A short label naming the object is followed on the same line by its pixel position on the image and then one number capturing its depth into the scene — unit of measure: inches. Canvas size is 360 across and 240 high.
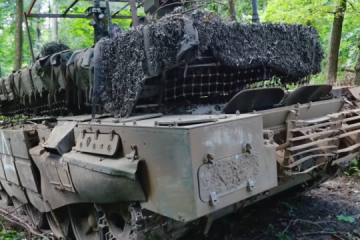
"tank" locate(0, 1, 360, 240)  102.3
